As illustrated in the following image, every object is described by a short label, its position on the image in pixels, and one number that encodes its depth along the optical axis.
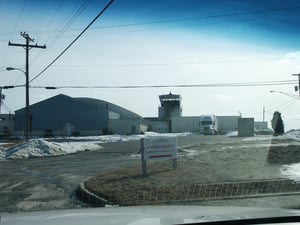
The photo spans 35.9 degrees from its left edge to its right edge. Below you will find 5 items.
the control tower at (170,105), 107.62
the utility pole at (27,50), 40.53
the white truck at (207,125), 76.81
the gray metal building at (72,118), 89.47
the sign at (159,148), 15.90
